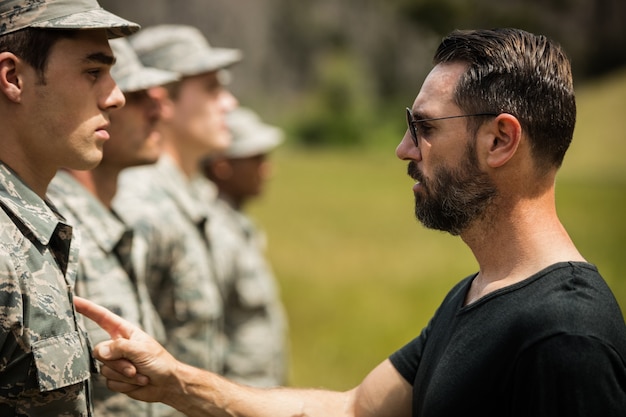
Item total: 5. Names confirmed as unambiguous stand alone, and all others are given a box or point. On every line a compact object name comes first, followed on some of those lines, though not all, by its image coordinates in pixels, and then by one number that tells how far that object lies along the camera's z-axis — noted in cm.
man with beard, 230
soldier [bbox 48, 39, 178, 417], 373
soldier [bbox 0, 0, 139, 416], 248
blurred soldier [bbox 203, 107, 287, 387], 637
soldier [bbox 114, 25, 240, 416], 490
